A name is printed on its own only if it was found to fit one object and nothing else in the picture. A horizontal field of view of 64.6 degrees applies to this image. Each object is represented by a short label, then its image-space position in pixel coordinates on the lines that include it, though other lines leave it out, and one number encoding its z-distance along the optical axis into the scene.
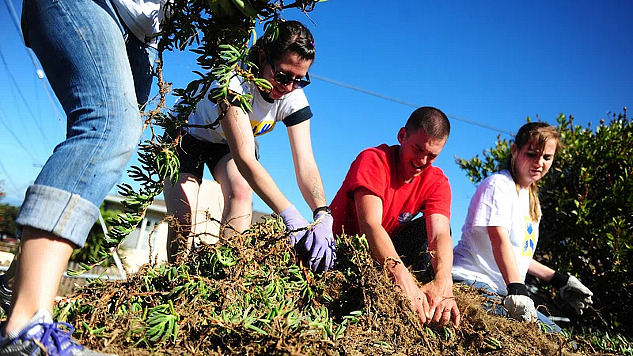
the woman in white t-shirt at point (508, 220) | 3.35
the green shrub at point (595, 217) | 4.68
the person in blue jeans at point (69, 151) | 1.26
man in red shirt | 2.83
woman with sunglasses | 2.33
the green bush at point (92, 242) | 11.13
